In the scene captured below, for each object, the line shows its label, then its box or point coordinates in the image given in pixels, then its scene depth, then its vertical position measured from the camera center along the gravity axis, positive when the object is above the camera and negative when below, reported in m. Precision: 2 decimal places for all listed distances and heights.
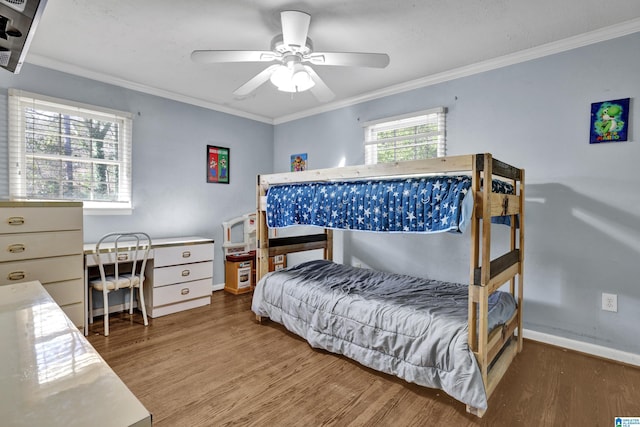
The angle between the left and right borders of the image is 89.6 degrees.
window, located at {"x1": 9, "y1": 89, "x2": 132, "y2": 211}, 2.87 +0.53
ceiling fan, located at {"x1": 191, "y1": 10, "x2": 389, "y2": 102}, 2.06 +1.01
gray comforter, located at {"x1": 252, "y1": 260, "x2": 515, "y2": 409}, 1.93 -0.81
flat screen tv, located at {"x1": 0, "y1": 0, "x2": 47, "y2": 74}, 0.91 +0.55
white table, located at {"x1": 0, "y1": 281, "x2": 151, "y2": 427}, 0.54 -0.34
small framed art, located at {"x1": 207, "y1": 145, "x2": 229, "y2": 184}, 4.22 +0.57
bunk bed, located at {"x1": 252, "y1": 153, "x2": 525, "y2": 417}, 1.90 -0.68
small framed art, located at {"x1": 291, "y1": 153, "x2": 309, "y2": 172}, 4.56 +0.65
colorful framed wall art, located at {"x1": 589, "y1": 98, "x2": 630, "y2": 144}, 2.39 +0.66
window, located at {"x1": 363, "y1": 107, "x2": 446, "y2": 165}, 3.34 +0.78
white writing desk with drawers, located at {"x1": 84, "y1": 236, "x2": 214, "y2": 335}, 3.30 -0.73
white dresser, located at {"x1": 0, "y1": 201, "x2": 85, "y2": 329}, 2.32 -0.32
